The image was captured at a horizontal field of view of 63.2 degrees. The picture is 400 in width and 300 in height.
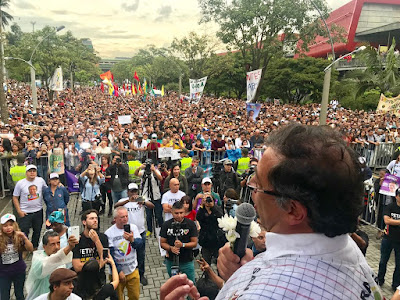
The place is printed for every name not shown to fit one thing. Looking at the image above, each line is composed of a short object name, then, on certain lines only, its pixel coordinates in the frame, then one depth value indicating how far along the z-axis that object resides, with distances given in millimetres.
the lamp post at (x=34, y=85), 21525
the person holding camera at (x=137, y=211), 5613
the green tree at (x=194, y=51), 40594
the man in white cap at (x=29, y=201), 6172
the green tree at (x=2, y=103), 19750
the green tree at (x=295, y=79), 36938
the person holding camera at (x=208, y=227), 5445
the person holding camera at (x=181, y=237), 4887
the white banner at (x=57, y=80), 26109
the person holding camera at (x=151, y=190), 7352
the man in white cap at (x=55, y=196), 6383
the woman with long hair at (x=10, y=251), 4371
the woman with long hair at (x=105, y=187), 8430
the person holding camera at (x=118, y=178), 7844
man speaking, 898
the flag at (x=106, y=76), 29242
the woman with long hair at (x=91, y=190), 7441
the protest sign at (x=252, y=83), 18641
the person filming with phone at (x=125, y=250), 4582
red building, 50906
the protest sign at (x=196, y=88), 23062
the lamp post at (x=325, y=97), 14312
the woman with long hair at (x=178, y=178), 6991
